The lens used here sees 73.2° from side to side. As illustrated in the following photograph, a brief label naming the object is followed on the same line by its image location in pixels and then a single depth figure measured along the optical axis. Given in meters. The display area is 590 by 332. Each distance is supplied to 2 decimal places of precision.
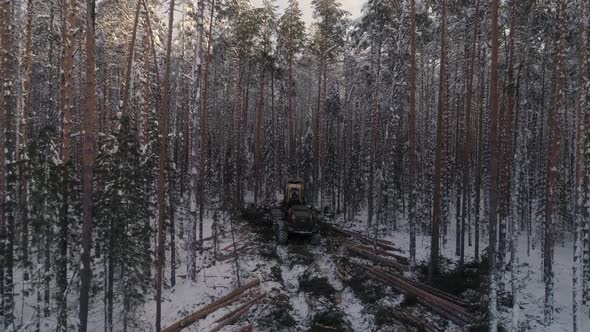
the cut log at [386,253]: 18.33
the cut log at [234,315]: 12.72
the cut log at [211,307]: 12.88
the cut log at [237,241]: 20.75
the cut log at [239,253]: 19.28
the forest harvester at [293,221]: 21.52
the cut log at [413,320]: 11.58
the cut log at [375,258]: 17.38
